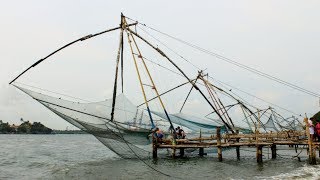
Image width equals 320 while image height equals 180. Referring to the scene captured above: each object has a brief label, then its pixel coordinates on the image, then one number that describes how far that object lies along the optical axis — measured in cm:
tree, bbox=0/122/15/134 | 13925
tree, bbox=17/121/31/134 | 14188
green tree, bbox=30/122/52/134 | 14525
